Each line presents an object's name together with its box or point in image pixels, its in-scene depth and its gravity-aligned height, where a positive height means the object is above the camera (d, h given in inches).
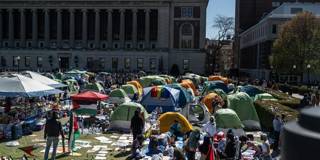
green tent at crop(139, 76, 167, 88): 1769.9 -86.5
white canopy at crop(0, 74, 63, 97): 900.0 -58.5
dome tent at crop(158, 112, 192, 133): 812.0 -108.5
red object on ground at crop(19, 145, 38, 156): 622.7 -122.6
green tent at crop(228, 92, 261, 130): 1025.2 -110.1
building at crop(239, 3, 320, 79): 3206.2 +186.7
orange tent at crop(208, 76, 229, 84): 2143.2 -86.6
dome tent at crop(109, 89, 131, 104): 1370.6 -112.3
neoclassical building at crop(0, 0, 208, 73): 3993.6 +205.1
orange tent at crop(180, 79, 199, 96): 1621.6 -88.4
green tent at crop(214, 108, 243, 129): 882.1 -110.6
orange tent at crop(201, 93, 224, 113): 1169.2 -100.3
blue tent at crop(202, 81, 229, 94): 1600.6 -92.4
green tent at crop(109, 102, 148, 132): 948.0 -116.6
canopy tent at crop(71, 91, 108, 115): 1051.9 -100.6
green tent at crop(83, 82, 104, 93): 1639.9 -102.3
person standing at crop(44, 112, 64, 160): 625.0 -98.4
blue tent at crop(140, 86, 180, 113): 1103.6 -95.3
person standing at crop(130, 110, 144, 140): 751.1 -103.7
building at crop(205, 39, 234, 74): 5221.5 -4.4
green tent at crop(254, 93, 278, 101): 1386.6 -106.9
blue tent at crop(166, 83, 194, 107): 1203.2 -99.4
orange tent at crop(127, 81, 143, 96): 1655.3 -97.1
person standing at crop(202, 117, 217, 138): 768.3 -111.5
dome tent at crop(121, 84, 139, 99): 1550.7 -103.8
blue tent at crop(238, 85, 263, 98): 1539.9 -97.2
